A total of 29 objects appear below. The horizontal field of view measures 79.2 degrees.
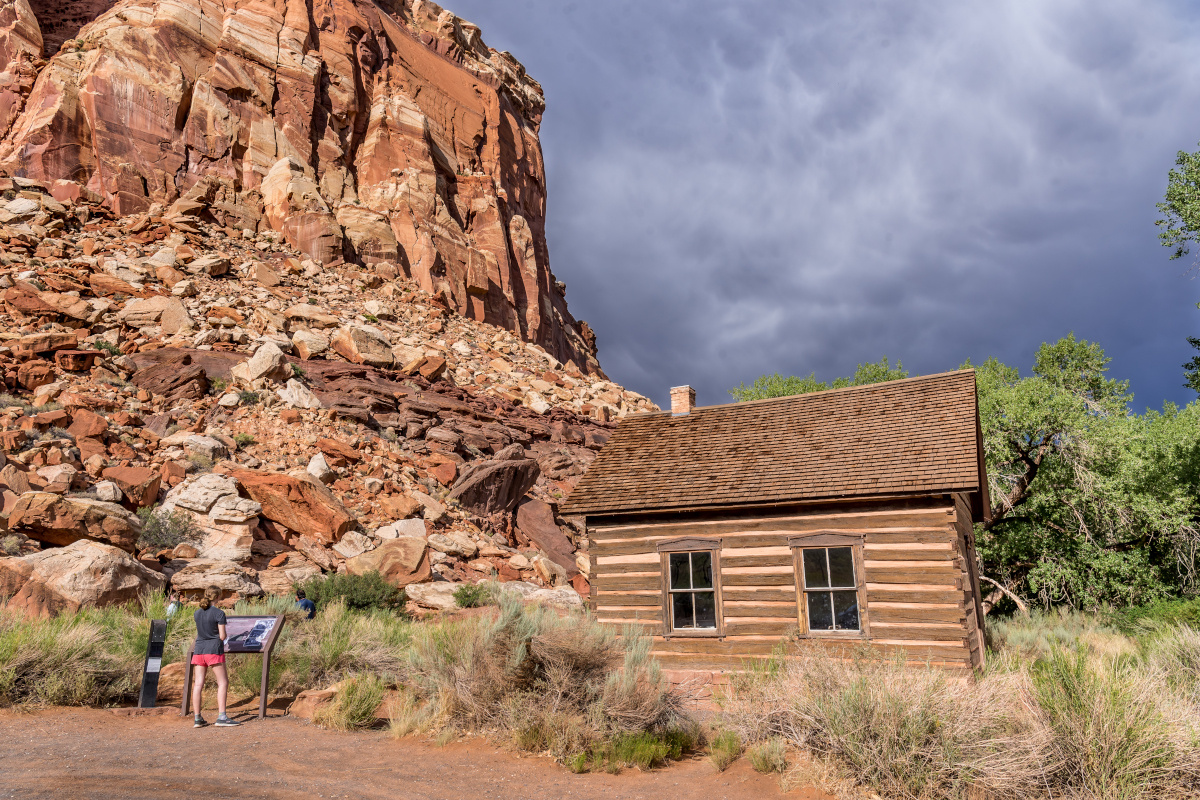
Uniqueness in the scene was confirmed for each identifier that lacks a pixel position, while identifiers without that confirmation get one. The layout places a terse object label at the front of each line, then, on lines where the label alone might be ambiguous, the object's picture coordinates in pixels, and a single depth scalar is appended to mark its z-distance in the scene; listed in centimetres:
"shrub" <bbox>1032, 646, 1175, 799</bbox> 599
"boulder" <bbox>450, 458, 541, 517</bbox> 2275
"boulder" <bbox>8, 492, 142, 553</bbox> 1353
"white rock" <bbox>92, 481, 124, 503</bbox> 1636
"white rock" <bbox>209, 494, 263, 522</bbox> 1741
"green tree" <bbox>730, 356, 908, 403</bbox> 3338
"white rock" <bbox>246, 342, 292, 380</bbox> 2483
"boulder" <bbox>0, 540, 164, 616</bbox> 1073
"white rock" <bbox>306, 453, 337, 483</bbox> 2056
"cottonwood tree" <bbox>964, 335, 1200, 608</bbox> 1705
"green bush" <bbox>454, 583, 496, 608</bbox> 1608
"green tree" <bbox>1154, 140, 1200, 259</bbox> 1506
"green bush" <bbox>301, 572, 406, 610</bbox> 1481
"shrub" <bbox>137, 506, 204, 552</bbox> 1566
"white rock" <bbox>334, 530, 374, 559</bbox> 1802
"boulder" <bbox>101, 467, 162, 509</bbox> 1705
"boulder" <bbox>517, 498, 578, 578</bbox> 2241
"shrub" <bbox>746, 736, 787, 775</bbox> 723
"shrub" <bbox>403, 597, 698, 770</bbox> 779
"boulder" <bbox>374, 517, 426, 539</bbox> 1944
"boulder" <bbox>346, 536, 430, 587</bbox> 1698
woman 848
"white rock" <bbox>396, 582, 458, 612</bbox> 1609
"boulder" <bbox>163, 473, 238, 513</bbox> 1753
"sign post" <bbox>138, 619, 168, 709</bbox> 875
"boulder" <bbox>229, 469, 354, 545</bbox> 1847
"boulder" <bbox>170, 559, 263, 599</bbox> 1445
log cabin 1062
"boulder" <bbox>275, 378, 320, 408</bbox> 2409
